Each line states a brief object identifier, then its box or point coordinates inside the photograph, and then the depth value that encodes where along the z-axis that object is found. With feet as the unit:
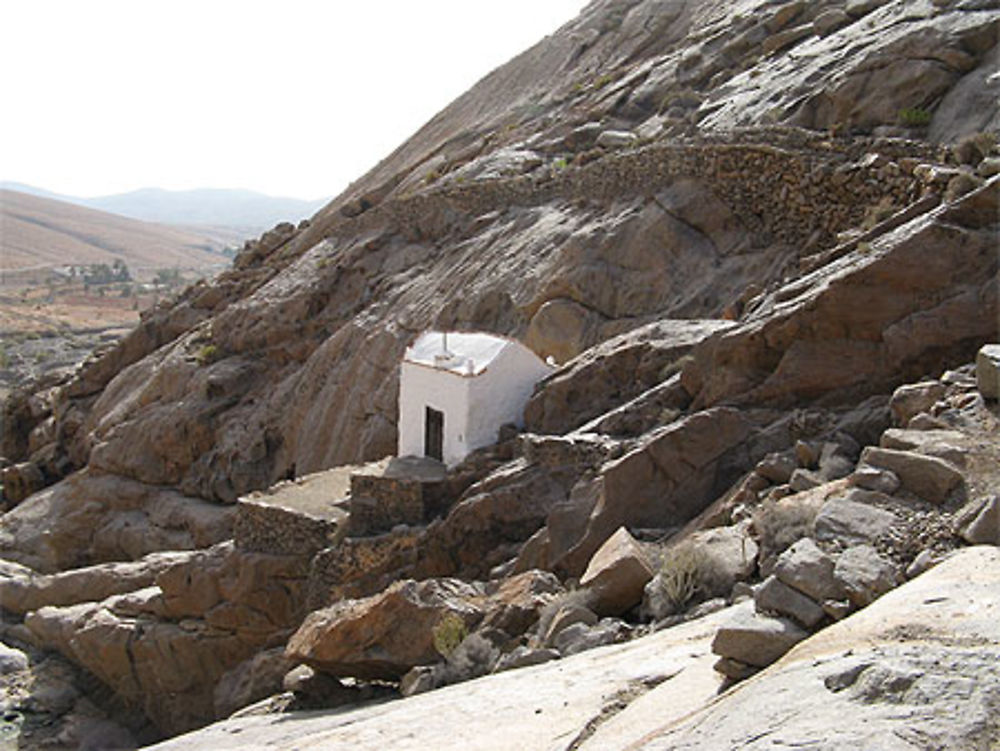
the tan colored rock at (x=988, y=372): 29.70
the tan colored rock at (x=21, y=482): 107.04
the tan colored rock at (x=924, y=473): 25.73
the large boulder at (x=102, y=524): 87.97
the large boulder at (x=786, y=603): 20.68
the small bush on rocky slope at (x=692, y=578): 28.63
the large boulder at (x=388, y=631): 35.68
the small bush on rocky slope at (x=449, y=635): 33.22
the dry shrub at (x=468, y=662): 31.17
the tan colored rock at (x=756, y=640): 19.92
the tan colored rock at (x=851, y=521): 24.20
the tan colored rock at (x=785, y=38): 89.35
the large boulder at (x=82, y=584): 72.38
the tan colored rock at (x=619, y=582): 31.50
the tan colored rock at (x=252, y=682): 52.90
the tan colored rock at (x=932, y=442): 26.90
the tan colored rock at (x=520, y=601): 34.24
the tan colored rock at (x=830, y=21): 85.87
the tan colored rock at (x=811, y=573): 21.16
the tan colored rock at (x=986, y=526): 21.83
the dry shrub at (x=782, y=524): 27.20
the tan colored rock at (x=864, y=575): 20.88
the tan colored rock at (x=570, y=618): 30.42
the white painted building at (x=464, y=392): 56.70
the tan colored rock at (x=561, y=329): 72.59
